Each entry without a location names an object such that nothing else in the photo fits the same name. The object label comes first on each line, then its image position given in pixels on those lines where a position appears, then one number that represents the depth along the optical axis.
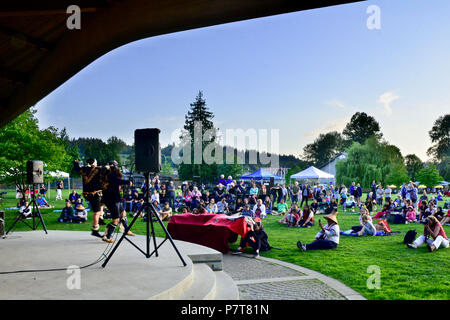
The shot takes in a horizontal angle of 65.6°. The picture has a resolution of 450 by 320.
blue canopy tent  32.84
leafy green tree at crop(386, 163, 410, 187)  51.48
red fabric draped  9.40
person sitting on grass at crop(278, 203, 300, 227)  15.01
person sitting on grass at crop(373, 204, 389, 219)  16.33
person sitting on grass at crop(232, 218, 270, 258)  9.16
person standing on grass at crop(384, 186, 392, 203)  22.92
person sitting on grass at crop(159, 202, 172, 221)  16.62
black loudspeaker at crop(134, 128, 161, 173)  5.60
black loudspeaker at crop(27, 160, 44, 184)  9.17
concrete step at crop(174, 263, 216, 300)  4.60
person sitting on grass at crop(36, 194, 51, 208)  24.31
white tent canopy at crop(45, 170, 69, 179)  23.92
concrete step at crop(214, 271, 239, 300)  5.12
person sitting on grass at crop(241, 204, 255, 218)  15.68
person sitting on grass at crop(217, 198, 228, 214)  18.91
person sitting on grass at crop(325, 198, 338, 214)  19.38
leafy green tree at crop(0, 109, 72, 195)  21.00
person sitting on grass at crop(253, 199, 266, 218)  17.62
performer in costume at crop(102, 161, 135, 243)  7.62
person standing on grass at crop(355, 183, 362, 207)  24.12
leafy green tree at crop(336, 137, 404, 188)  49.70
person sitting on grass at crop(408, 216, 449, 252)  9.30
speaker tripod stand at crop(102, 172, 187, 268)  5.49
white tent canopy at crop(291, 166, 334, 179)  30.15
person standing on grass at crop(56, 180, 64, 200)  32.20
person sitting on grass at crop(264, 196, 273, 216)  20.64
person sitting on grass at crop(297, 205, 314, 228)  14.76
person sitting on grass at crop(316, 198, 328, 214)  19.80
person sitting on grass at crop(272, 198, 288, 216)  20.13
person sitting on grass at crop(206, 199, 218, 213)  17.39
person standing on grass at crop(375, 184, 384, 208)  24.70
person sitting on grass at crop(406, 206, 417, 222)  15.76
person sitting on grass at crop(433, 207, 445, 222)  14.33
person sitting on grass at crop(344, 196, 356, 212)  22.08
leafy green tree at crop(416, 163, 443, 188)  62.47
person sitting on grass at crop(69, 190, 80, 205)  21.17
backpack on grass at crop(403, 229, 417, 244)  10.16
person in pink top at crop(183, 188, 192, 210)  20.56
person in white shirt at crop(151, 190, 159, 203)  19.75
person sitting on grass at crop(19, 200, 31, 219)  16.32
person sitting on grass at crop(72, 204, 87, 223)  16.31
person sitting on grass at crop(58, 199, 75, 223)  16.50
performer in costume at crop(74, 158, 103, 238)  7.84
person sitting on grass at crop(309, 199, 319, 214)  19.62
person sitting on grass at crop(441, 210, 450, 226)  13.98
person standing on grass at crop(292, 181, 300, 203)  26.44
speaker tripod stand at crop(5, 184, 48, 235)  8.63
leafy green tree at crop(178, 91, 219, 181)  56.09
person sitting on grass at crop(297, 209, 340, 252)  9.61
